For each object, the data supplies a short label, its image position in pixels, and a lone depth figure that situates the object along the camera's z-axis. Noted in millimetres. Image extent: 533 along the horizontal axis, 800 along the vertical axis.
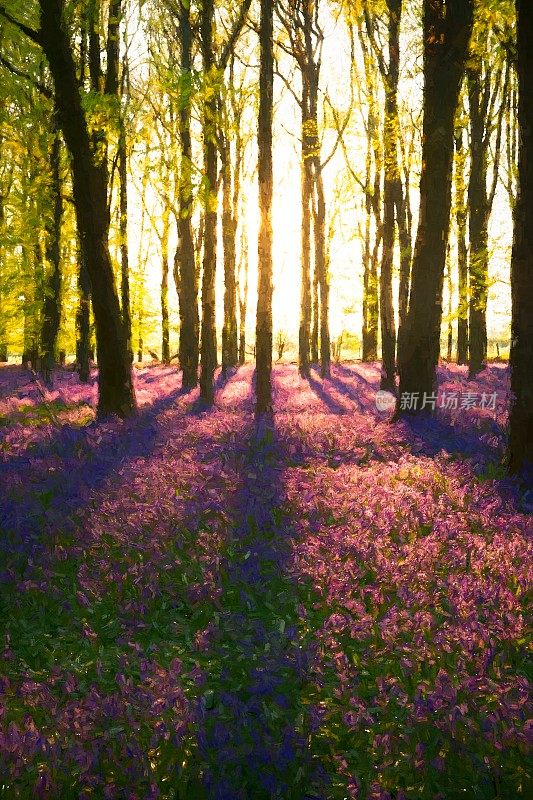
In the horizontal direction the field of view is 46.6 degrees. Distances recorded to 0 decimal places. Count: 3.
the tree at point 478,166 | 20828
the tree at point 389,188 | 14953
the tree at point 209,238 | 13562
